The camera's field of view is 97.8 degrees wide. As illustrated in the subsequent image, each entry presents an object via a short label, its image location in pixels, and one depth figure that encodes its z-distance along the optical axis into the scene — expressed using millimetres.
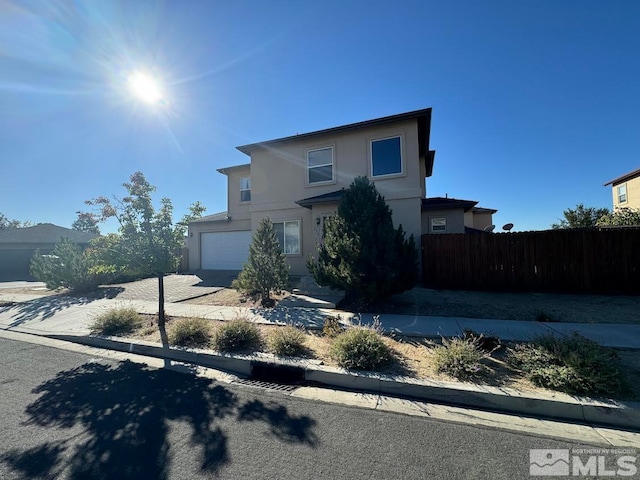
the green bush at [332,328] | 5776
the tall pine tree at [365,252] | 7609
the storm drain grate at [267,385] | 4129
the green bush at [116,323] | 6777
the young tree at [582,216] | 21552
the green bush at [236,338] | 5414
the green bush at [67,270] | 12625
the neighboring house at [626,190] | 22000
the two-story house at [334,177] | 11531
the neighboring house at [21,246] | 26266
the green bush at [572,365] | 3514
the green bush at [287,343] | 5031
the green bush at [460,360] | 4004
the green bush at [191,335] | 5824
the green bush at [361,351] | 4430
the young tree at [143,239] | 6637
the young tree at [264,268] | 9008
